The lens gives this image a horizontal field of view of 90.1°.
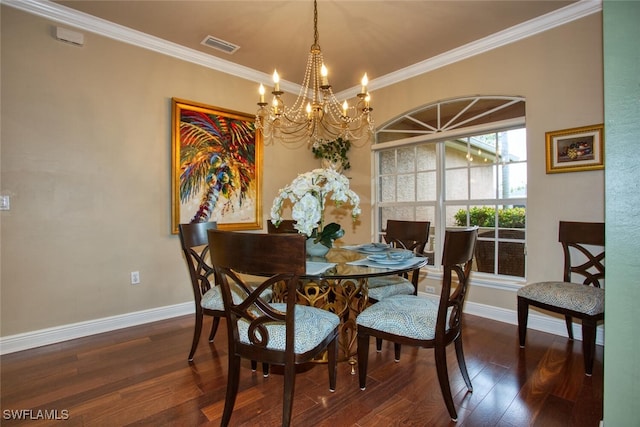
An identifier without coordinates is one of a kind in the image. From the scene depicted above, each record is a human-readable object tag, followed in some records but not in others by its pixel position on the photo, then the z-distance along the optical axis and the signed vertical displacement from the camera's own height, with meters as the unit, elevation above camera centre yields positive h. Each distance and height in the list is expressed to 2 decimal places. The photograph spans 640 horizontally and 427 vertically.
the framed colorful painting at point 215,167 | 3.17 +0.48
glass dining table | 1.72 -0.47
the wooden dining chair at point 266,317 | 1.28 -0.47
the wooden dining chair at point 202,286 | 2.13 -0.54
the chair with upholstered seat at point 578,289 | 2.01 -0.55
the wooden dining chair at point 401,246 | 2.37 -0.30
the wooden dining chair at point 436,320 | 1.60 -0.58
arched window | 3.01 +0.42
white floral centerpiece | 1.94 +0.08
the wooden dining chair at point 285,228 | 2.90 -0.15
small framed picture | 2.45 +0.50
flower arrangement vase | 2.08 -0.24
